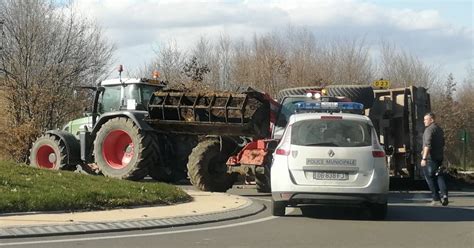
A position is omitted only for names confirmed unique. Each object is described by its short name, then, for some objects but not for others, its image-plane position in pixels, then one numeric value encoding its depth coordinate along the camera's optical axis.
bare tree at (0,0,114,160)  27.09
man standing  13.17
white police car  10.50
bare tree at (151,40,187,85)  36.72
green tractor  16.02
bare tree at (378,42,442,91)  38.72
